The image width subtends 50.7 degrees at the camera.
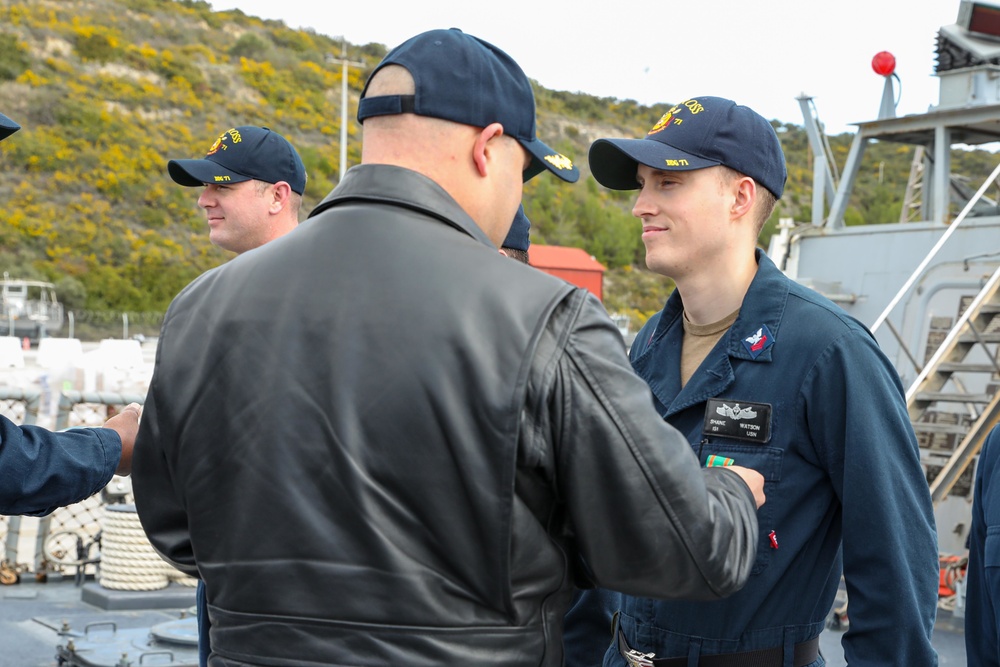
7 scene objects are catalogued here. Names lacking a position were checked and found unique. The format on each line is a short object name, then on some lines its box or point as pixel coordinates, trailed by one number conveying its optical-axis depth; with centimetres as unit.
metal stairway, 827
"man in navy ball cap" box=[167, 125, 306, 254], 382
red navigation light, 1193
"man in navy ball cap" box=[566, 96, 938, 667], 217
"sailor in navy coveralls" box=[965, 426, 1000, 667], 227
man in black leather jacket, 148
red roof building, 2929
